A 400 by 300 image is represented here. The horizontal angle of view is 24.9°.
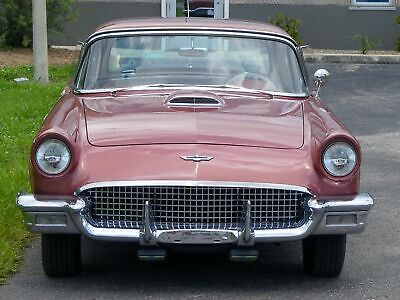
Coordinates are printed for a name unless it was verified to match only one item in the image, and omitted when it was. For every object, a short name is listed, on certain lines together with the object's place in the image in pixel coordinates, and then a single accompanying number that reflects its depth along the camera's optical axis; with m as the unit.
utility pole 13.62
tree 17.70
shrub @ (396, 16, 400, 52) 20.58
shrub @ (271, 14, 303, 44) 19.91
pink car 4.93
